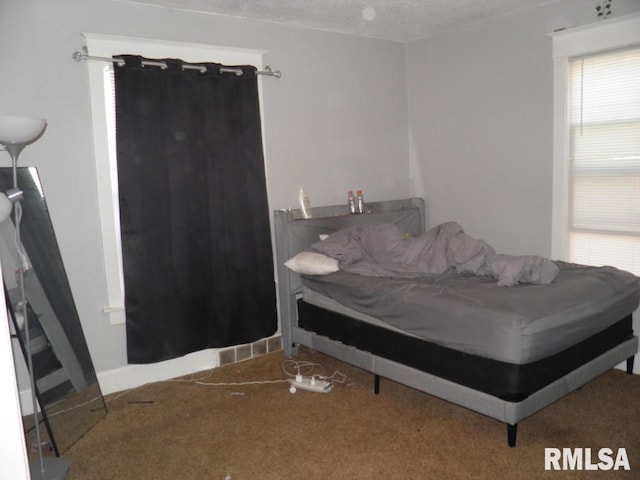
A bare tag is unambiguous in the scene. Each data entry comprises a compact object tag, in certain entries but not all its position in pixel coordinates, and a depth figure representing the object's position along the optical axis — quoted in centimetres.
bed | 239
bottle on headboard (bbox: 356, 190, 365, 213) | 416
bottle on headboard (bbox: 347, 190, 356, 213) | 415
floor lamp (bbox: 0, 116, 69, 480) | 230
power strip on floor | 312
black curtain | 313
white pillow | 333
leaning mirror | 248
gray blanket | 290
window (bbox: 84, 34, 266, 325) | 305
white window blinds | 324
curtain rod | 296
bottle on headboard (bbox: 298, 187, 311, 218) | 384
